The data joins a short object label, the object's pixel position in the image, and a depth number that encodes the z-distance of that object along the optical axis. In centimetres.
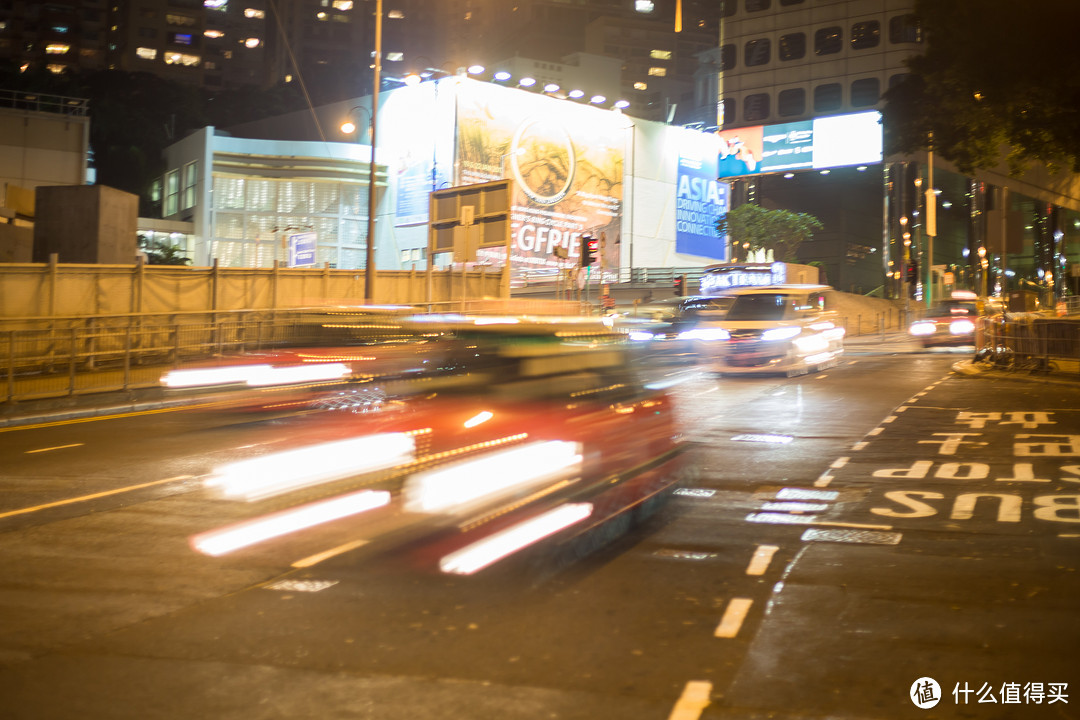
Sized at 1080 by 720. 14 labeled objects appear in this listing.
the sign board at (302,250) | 3253
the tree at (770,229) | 6750
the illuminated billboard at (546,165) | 6038
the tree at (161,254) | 5048
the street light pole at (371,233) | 2525
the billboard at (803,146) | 6938
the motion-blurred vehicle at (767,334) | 2136
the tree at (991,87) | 1814
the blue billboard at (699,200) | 7562
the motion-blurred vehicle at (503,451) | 851
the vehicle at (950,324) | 3509
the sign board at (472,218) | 2784
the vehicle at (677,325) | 1224
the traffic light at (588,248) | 3122
